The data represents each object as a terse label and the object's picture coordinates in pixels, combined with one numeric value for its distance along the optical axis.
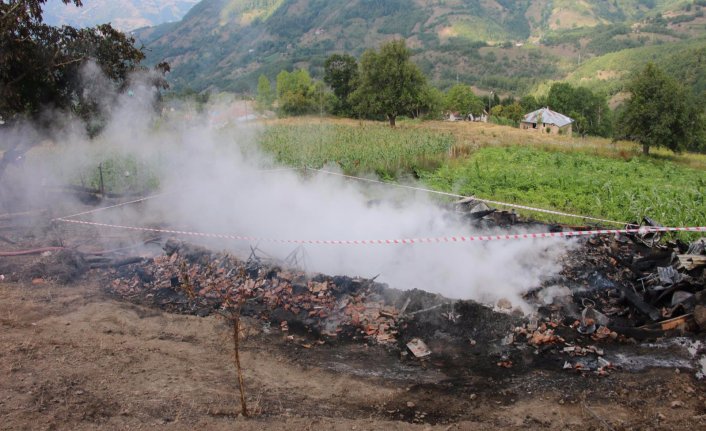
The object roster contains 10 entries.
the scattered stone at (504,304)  6.68
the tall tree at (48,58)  10.41
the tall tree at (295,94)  51.03
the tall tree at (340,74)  59.00
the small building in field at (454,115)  89.11
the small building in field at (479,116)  89.58
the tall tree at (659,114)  26.12
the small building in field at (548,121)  69.38
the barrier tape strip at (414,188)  10.81
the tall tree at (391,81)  36.22
